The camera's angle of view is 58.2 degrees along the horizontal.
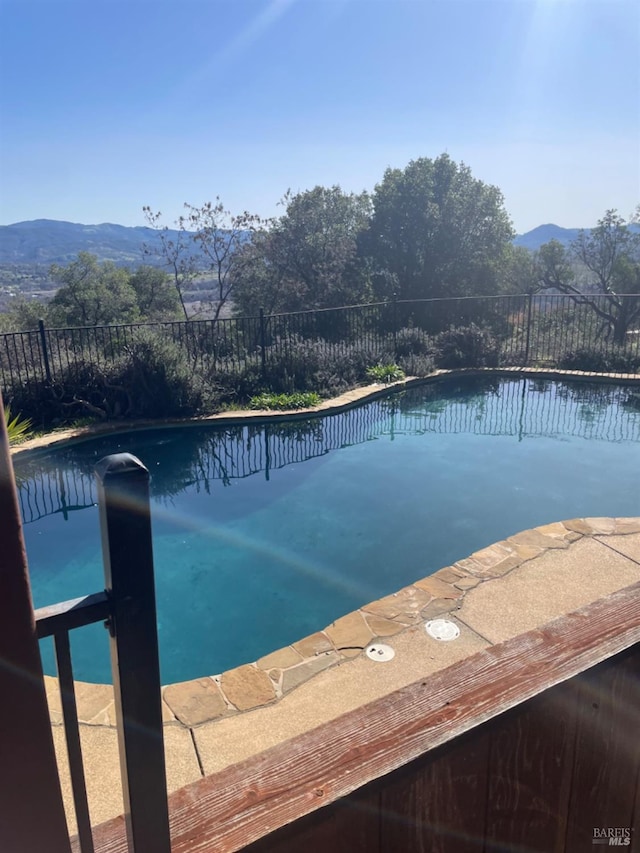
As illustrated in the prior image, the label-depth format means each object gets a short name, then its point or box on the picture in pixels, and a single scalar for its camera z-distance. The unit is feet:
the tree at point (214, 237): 48.01
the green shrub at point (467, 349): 36.47
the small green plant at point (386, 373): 32.35
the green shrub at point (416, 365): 33.60
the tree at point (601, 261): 47.57
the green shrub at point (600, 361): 33.63
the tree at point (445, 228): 50.03
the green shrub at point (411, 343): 36.76
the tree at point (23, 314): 52.06
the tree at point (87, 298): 57.21
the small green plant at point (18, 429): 19.97
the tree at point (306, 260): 48.98
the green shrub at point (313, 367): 30.17
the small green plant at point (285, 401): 27.55
